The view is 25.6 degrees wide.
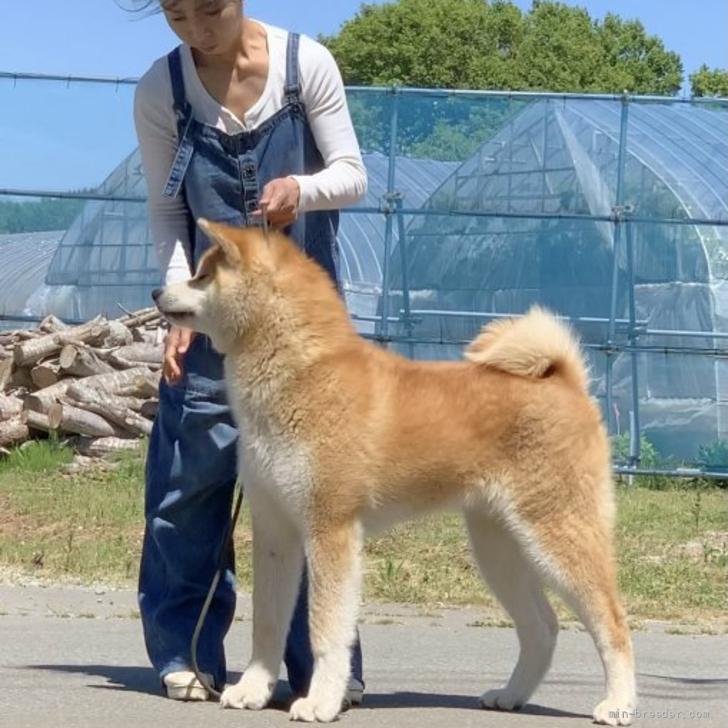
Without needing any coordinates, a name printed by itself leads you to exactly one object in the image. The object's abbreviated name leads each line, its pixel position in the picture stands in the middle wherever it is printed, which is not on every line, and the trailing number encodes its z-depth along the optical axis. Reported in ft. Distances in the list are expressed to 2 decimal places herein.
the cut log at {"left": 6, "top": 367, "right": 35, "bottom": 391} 46.34
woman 18.29
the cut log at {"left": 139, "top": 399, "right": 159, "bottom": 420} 44.96
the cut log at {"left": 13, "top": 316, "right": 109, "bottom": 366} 45.68
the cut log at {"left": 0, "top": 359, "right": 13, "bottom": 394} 46.12
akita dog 17.08
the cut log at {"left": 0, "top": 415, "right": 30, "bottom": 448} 44.06
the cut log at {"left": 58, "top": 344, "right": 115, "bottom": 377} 45.32
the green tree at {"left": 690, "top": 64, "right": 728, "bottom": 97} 214.48
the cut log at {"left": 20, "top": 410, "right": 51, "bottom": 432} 44.21
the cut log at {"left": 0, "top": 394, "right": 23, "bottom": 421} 45.11
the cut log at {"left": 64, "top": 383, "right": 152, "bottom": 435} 44.11
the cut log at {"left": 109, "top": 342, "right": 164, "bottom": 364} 46.30
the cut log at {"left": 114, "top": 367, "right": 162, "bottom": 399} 44.86
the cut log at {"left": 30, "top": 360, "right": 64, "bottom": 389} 45.42
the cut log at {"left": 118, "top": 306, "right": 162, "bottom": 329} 48.73
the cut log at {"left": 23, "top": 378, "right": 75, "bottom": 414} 44.29
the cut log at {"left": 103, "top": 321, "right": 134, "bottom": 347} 47.37
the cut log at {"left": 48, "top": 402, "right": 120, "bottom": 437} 43.88
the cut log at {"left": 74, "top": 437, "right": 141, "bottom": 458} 43.86
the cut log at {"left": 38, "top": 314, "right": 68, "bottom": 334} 48.38
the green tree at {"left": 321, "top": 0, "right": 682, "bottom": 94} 210.18
